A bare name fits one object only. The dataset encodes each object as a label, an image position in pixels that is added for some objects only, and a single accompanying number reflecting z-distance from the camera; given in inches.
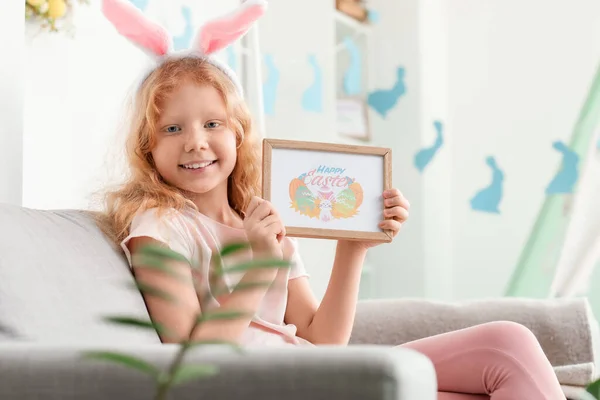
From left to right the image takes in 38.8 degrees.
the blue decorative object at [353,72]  138.5
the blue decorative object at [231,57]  108.8
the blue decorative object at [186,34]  96.7
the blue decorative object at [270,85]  121.4
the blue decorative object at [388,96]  139.4
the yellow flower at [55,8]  70.8
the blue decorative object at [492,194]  139.6
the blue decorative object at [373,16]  142.1
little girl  47.3
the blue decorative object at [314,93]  124.7
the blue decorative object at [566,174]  132.5
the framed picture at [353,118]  136.3
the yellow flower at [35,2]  70.2
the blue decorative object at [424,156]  137.6
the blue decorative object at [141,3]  88.7
